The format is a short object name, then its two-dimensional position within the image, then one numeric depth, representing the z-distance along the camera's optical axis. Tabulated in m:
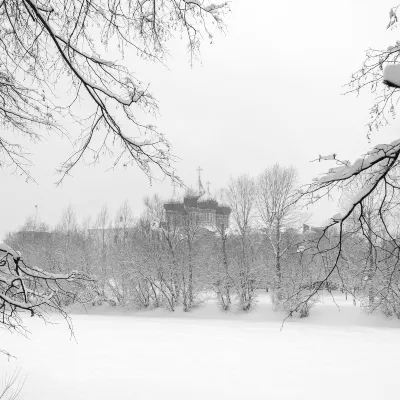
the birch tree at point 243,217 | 30.48
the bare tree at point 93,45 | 2.75
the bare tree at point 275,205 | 30.67
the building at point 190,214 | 32.53
